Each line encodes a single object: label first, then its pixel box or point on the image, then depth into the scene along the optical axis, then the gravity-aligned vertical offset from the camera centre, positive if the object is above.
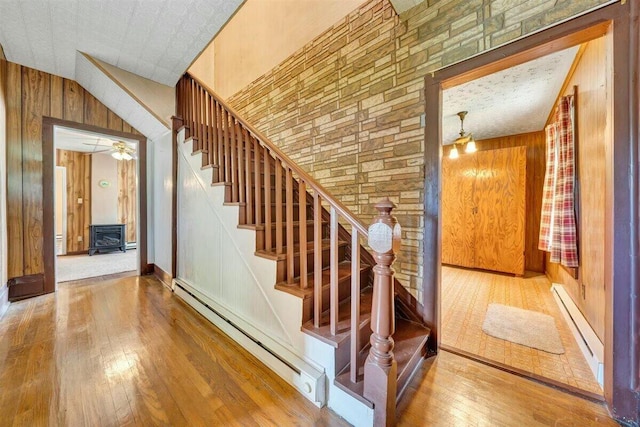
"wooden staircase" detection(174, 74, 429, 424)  1.31 -0.28
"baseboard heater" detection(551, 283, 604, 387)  1.50 -0.96
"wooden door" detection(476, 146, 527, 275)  3.76 +0.02
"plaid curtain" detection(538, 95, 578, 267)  2.20 +0.16
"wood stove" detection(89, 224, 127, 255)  5.59 -0.62
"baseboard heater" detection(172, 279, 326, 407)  1.33 -0.96
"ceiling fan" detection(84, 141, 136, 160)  4.46 +1.19
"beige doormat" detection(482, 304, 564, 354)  1.92 -1.05
